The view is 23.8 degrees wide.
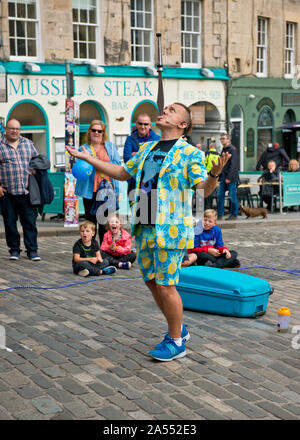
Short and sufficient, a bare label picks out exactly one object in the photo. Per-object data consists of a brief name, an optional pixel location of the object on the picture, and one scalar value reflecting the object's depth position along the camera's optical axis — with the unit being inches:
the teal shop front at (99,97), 794.8
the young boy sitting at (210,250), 364.8
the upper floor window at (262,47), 1095.0
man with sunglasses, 387.5
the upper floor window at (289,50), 1151.6
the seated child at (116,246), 365.1
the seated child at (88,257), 342.0
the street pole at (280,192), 689.6
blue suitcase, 255.1
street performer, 197.5
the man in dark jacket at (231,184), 649.0
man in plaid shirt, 385.1
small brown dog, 625.0
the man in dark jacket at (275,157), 798.5
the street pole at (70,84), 579.6
